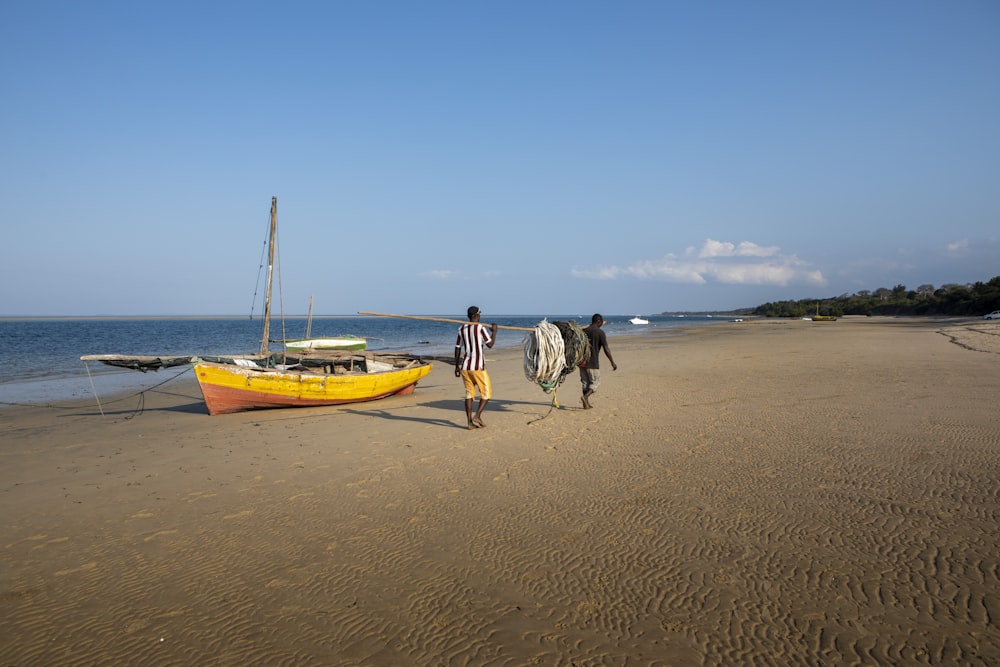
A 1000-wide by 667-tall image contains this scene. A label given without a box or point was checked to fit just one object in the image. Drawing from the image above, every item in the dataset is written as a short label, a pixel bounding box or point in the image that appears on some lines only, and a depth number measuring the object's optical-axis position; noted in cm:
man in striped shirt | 936
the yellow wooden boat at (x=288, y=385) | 1131
